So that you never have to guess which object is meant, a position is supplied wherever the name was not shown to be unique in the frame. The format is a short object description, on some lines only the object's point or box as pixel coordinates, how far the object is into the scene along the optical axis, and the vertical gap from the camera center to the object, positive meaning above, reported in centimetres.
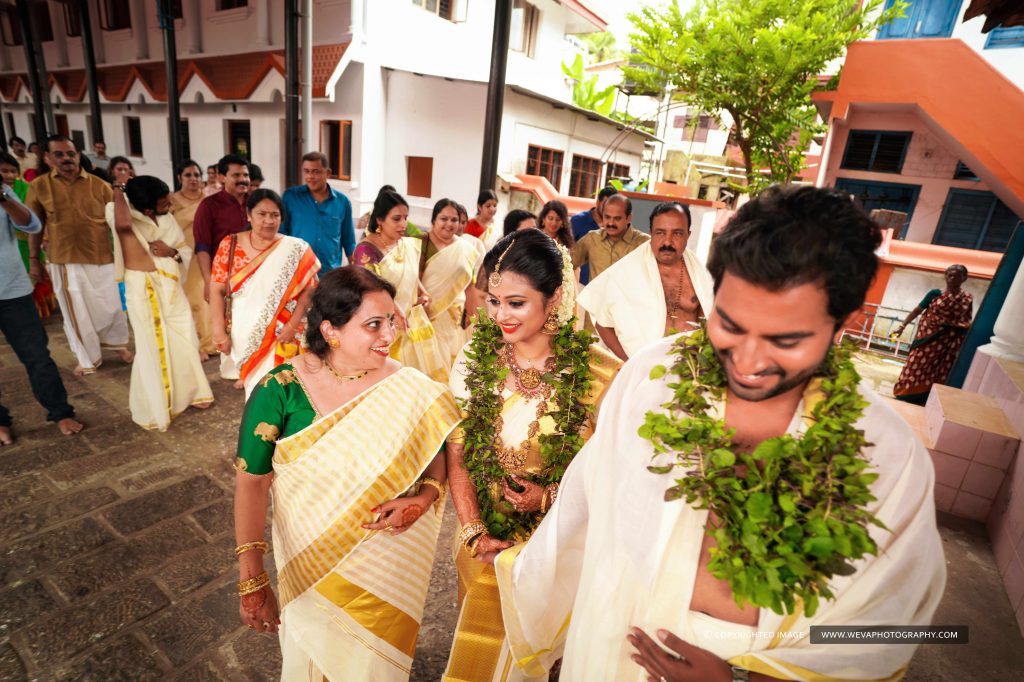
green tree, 1121 +312
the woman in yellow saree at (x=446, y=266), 473 -87
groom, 106 -61
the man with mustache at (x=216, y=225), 478 -74
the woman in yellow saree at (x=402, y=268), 416 -83
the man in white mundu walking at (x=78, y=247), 508 -115
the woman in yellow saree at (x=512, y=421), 192 -87
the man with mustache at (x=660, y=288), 339 -61
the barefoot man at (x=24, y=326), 365 -145
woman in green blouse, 185 -115
